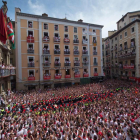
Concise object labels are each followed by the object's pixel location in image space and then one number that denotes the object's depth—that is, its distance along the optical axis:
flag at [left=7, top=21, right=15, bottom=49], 12.73
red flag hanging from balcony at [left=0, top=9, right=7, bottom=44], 10.25
